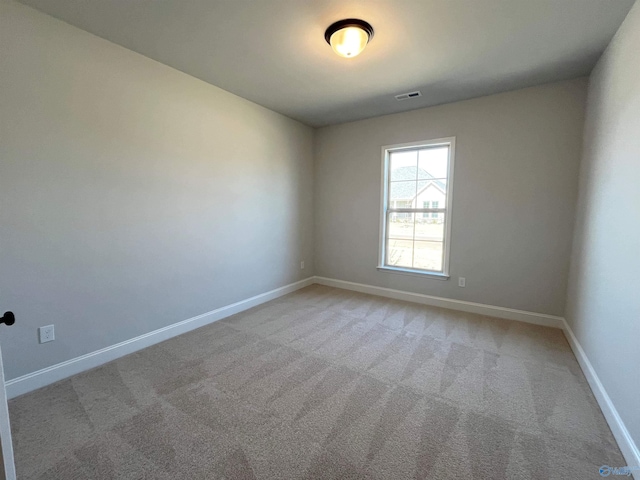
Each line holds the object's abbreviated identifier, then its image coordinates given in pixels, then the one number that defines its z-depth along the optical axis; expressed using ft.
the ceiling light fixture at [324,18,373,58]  6.38
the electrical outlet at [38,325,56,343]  6.54
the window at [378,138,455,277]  11.78
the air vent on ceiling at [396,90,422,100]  10.27
